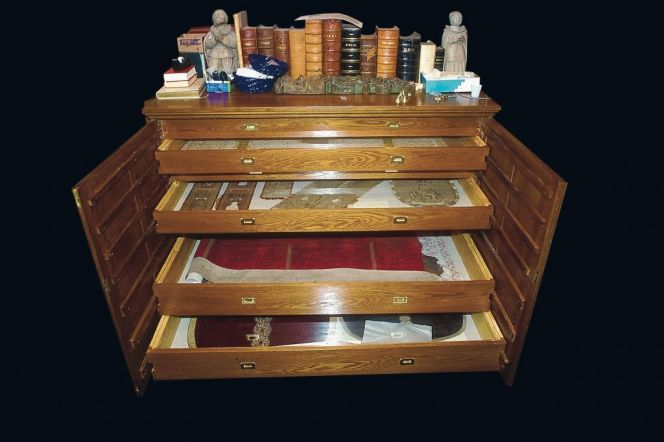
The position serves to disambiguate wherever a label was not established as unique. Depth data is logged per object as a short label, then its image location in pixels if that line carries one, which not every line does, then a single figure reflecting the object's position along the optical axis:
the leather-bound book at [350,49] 2.66
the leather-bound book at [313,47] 2.62
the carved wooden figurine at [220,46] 2.60
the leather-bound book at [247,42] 2.66
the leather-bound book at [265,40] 2.68
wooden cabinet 2.41
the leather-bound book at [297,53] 2.67
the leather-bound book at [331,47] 2.64
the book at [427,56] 2.61
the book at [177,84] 2.53
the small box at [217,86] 2.65
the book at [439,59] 2.63
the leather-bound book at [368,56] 2.69
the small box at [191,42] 2.65
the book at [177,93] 2.54
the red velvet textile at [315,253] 2.89
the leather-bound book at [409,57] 2.63
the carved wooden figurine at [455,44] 2.57
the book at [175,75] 2.52
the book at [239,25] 2.60
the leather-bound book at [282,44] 2.68
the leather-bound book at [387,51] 2.62
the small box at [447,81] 2.61
